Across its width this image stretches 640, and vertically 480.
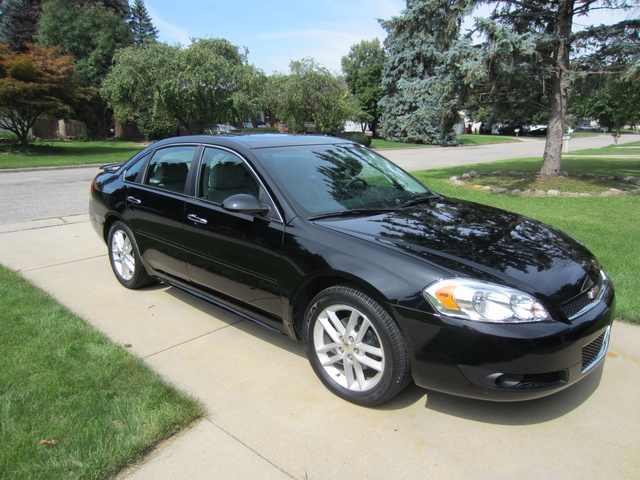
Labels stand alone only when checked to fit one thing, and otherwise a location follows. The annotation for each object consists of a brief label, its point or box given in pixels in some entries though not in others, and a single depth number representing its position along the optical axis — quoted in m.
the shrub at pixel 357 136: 32.35
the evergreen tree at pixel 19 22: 40.30
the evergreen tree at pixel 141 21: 53.67
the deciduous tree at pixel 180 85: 22.20
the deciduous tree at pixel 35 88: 19.92
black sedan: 2.47
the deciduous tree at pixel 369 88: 43.72
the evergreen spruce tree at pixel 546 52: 10.82
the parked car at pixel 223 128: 34.27
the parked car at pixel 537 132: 64.56
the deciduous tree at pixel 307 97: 30.11
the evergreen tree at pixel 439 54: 11.93
